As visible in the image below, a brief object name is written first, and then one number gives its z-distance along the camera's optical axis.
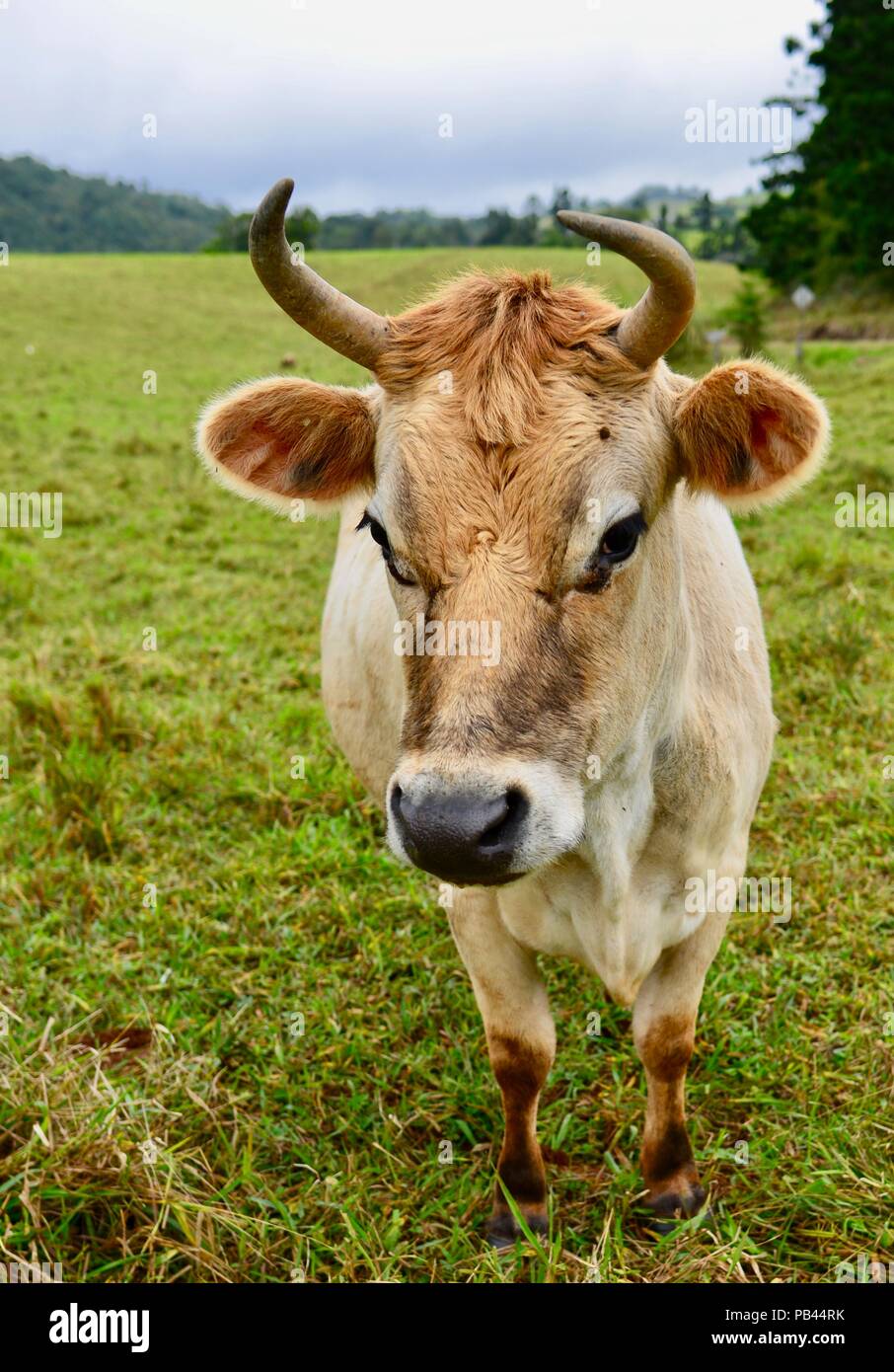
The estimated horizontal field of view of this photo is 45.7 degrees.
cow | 2.12
